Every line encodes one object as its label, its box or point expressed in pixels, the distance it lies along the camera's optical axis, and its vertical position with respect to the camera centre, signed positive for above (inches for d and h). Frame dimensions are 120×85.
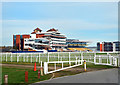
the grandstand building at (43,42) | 5334.6 -7.4
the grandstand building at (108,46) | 6683.6 -134.9
